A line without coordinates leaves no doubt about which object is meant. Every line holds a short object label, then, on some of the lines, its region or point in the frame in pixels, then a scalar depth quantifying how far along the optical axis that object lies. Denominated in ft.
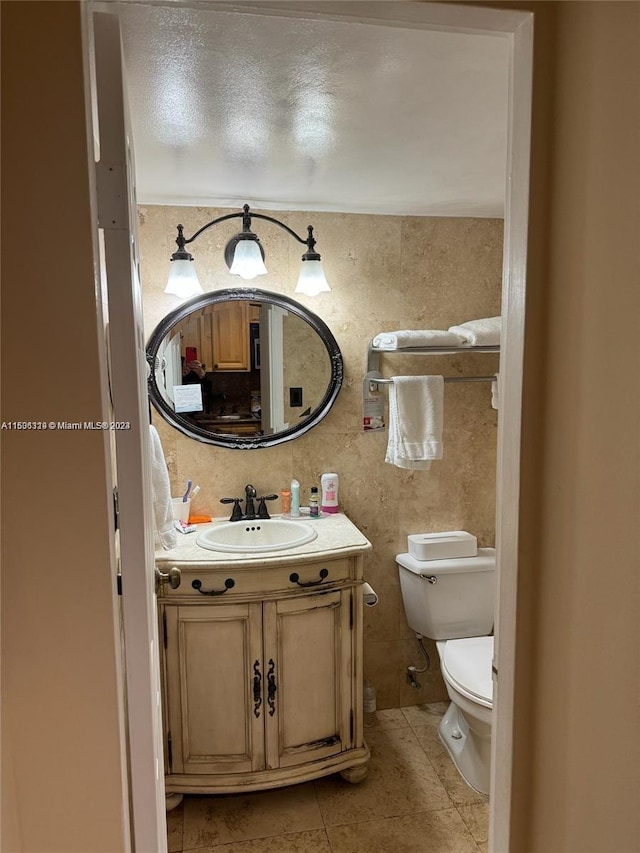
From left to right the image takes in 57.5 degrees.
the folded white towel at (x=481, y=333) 7.91
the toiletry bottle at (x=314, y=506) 8.06
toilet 7.56
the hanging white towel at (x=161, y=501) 6.36
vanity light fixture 7.09
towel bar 8.09
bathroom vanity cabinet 6.54
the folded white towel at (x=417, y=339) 7.68
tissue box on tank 8.27
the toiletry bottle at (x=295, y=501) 8.05
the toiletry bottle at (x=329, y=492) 8.13
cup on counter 7.60
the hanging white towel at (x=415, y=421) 7.91
